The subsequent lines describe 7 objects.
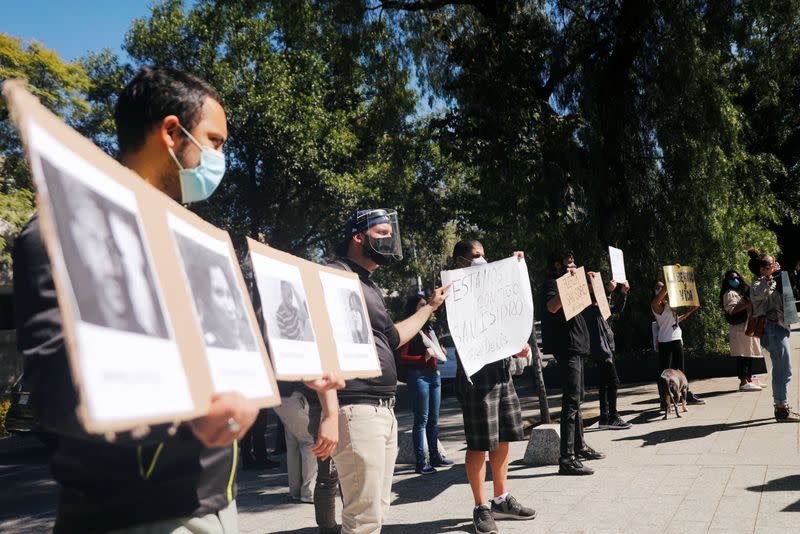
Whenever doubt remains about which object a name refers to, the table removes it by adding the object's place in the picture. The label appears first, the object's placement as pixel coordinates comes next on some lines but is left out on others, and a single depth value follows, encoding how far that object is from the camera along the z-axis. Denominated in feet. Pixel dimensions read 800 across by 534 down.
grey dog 30.96
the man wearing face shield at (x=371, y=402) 11.09
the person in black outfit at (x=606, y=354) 26.25
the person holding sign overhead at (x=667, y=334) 33.55
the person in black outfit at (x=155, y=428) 4.50
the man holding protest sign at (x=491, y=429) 16.17
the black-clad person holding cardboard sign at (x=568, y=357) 21.16
